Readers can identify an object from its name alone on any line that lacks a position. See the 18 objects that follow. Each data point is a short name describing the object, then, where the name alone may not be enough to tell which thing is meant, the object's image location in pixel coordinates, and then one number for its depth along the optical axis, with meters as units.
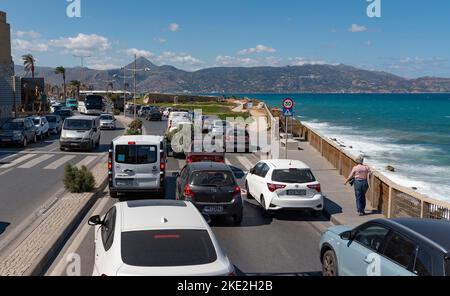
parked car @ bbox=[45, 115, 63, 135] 40.69
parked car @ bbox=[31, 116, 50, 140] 35.59
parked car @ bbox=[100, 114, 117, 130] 47.03
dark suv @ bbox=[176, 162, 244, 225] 12.88
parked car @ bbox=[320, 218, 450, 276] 6.32
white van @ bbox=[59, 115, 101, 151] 28.77
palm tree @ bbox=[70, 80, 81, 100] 147.50
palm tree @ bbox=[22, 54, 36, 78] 117.25
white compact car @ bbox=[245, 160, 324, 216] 13.99
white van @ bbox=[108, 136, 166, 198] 15.38
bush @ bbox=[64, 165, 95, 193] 16.38
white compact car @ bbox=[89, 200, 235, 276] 6.05
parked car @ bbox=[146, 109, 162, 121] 65.00
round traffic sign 21.50
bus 65.78
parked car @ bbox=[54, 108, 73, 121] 54.88
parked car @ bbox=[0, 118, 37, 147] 30.17
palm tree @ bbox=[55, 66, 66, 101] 145.38
